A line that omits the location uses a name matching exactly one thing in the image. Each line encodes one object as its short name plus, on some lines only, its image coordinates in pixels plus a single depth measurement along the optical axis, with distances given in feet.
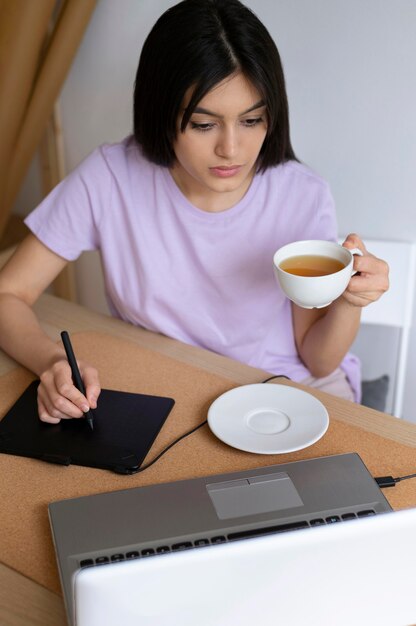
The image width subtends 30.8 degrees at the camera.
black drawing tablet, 3.38
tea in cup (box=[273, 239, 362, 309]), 3.53
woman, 4.26
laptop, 2.04
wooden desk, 2.66
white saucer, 3.44
